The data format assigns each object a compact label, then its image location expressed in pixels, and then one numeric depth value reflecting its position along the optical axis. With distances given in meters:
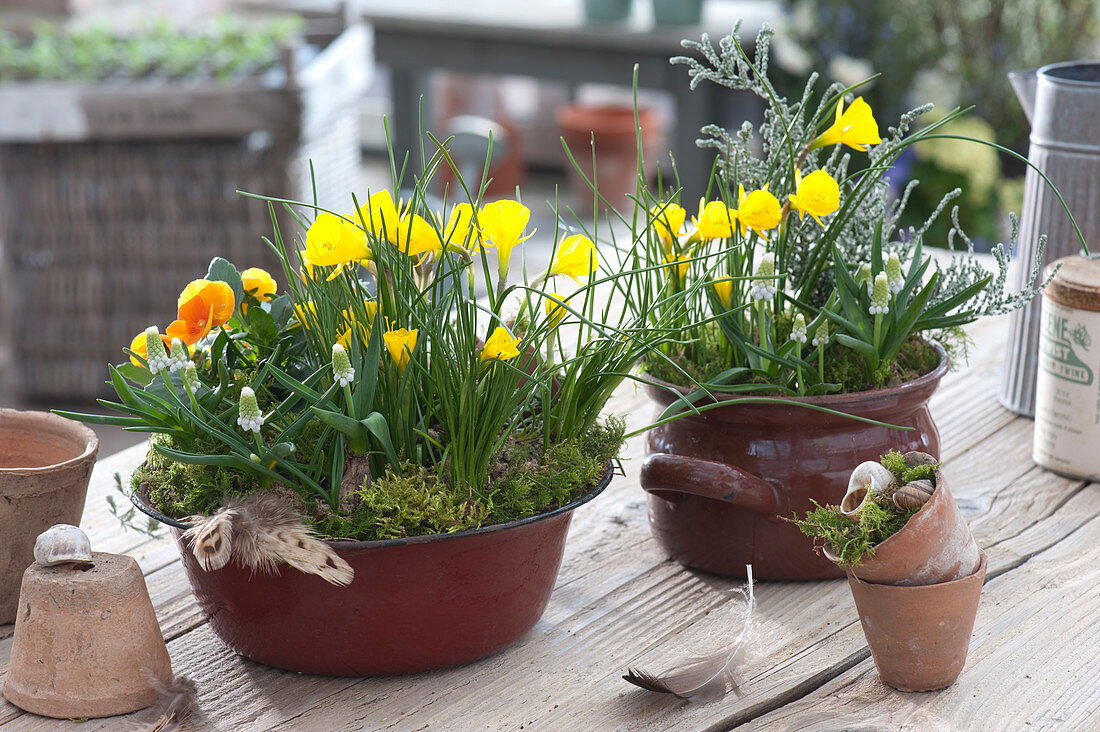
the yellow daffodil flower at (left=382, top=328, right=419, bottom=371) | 1.25
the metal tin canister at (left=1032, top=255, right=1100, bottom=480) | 1.49
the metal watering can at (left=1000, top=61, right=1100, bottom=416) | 1.59
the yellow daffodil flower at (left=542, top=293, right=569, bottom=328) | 1.29
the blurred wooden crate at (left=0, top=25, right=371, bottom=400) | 2.93
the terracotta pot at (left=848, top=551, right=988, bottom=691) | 1.24
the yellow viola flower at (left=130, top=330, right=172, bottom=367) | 1.31
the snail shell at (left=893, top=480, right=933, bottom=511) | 1.23
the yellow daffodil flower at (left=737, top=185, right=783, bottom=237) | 1.31
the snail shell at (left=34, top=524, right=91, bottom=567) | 1.25
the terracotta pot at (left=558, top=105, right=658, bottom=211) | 5.40
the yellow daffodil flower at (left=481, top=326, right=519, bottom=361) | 1.25
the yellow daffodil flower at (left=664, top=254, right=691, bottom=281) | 1.38
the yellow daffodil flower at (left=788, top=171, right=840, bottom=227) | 1.30
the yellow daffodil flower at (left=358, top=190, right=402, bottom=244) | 1.25
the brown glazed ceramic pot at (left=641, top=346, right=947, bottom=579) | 1.34
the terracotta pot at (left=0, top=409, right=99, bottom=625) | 1.32
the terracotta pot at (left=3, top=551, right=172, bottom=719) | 1.24
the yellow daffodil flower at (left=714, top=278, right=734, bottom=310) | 1.37
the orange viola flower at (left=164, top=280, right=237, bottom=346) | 1.28
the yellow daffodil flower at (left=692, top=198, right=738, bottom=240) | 1.30
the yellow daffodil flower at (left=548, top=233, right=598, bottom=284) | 1.28
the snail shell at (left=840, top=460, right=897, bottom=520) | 1.24
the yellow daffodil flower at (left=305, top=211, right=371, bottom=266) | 1.23
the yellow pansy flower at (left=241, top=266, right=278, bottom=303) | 1.34
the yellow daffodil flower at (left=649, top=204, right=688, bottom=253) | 1.36
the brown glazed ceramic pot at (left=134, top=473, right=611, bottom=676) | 1.25
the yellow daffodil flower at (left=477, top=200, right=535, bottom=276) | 1.26
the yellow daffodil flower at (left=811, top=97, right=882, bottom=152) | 1.32
